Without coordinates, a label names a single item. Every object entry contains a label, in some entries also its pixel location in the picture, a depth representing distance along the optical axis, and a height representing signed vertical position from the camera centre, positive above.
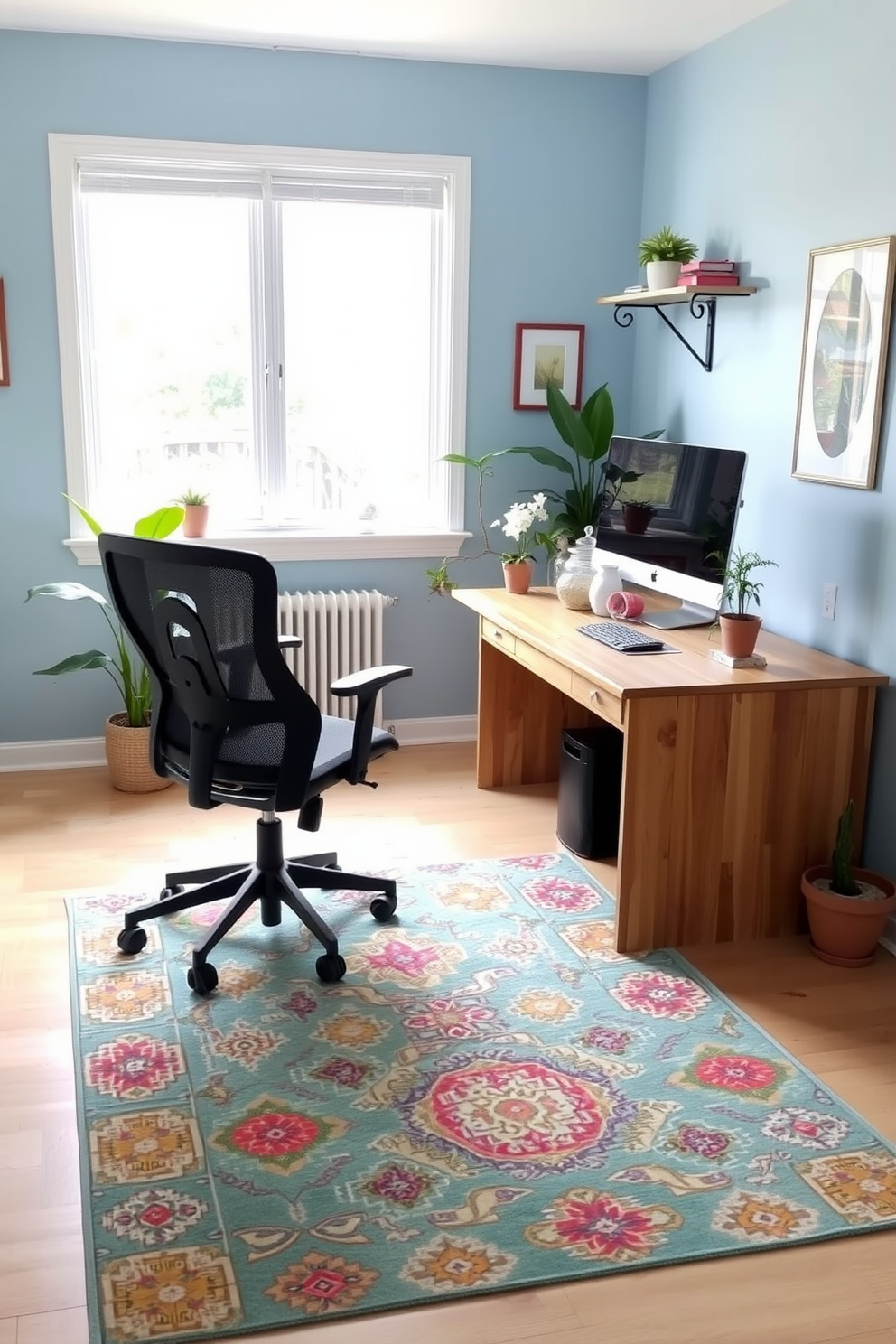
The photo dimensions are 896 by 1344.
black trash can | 3.46 -1.12
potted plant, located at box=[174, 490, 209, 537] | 4.12 -0.43
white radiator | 4.27 -0.86
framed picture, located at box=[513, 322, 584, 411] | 4.40 +0.09
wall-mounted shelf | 3.58 +0.28
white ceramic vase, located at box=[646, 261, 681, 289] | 3.82 +0.35
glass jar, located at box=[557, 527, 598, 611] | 3.69 -0.56
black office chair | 2.55 -0.71
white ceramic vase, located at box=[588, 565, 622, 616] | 3.58 -0.56
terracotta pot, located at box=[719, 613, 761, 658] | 3.00 -0.58
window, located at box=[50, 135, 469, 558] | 4.03 +0.15
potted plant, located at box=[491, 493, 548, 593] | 3.85 -0.53
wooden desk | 2.89 -0.91
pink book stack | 3.61 +0.34
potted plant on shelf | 3.82 +0.41
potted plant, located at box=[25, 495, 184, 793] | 3.85 -1.04
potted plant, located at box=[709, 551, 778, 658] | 3.00 -0.55
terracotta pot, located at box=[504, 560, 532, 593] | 3.94 -0.60
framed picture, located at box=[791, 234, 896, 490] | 2.99 +0.07
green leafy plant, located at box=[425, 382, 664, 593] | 4.16 -0.24
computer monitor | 3.20 -0.36
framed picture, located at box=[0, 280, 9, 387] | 3.92 +0.06
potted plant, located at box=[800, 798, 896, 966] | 2.88 -1.19
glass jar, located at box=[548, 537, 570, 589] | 4.07 -0.55
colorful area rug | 1.93 -1.34
